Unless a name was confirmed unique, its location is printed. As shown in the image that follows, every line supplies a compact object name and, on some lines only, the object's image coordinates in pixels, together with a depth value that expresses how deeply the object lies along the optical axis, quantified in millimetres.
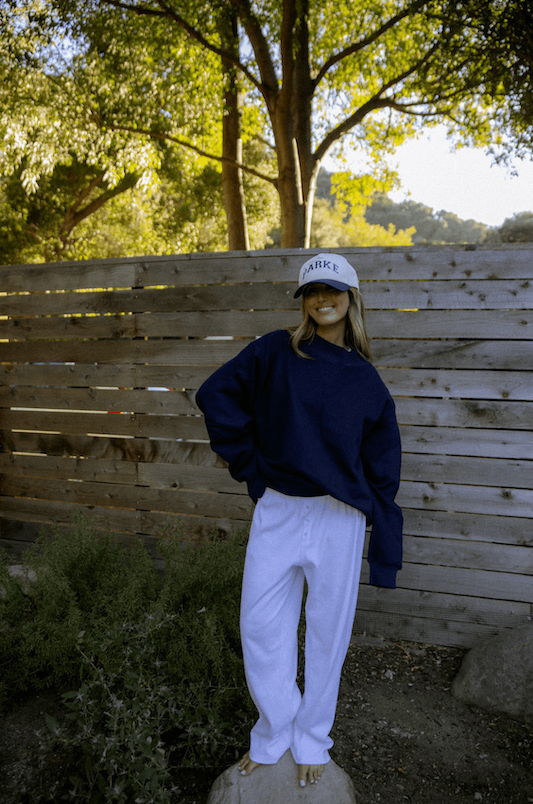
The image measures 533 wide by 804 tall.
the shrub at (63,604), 2514
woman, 2082
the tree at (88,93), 8805
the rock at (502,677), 2750
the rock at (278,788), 2064
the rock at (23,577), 3066
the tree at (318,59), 7992
